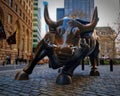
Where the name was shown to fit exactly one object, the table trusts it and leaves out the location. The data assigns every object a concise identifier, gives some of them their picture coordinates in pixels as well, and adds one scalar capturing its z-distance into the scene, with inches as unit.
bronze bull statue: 159.9
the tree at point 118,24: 820.5
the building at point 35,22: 1871.1
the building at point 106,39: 950.9
